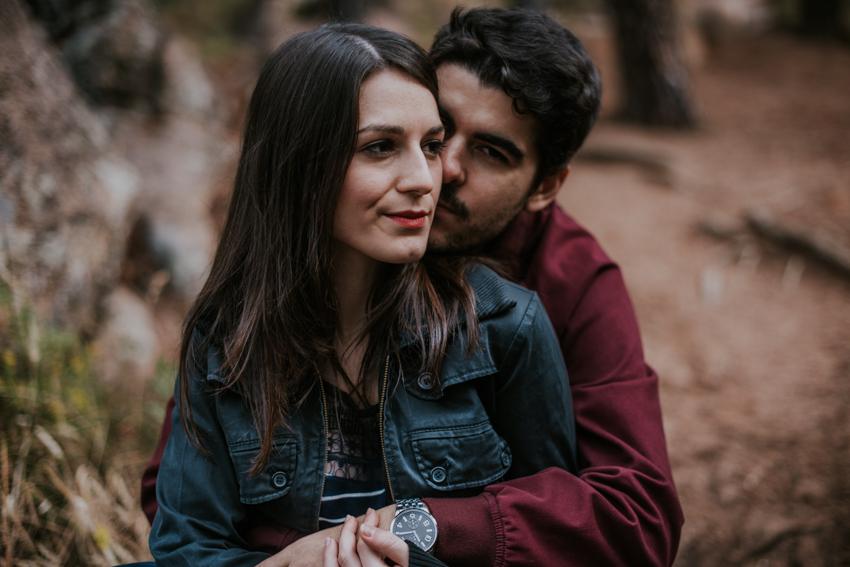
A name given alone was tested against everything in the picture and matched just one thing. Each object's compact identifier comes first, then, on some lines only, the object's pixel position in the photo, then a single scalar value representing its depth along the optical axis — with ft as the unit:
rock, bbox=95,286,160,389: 11.64
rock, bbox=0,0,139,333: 9.73
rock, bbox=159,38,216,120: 17.98
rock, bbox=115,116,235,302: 15.48
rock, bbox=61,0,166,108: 14.94
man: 5.43
